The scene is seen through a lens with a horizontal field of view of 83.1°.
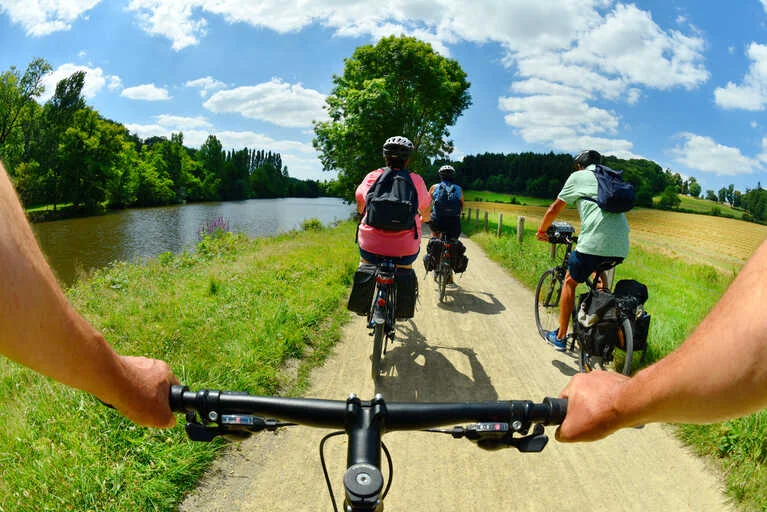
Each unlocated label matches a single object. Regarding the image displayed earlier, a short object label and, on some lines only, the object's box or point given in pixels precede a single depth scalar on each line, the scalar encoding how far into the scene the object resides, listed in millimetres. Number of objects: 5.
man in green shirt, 4539
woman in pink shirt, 4664
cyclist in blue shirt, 8039
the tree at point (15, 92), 30188
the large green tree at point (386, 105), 25406
